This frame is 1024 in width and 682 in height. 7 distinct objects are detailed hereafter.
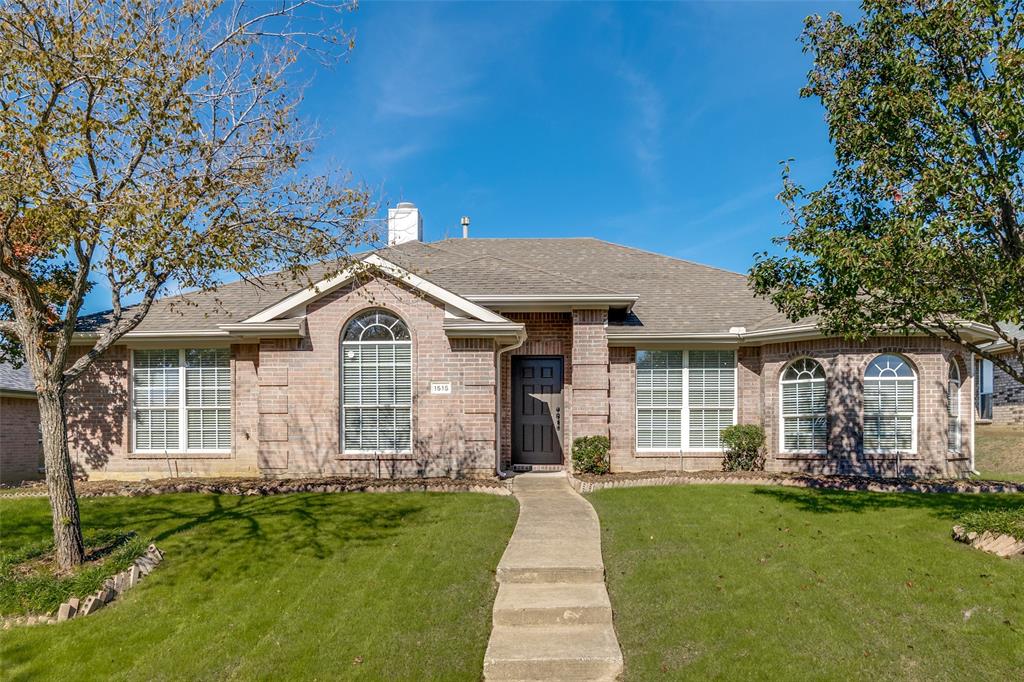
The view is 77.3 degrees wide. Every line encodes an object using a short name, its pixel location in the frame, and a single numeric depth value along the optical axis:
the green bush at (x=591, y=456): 13.52
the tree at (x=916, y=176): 7.73
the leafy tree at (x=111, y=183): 6.91
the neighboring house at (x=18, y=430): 15.65
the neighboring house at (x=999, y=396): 18.14
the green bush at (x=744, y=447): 13.99
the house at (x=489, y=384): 12.90
